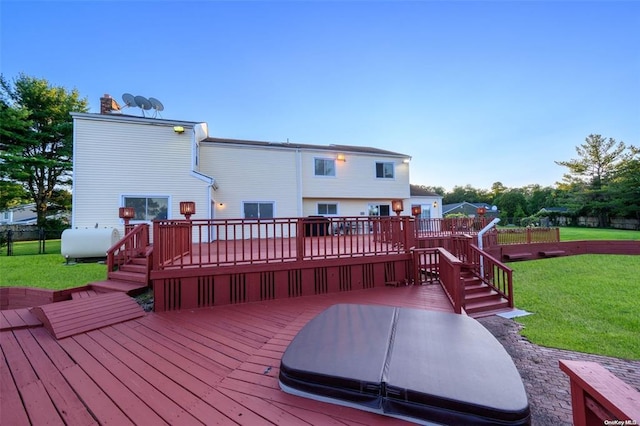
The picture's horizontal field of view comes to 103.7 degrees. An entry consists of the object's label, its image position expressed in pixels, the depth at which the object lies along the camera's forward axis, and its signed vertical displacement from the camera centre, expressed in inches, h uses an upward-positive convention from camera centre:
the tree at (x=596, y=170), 1027.0 +188.9
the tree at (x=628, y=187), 932.6 +101.9
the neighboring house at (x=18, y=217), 1132.3 +50.8
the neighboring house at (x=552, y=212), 1242.0 +15.5
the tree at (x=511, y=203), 1490.0 +79.0
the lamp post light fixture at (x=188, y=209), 190.1 +10.9
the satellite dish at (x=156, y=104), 432.8 +208.1
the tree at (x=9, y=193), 526.0 +74.7
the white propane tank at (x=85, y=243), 297.1 -20.4
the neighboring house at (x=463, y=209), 1549.1 +52.7
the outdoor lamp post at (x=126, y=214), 251.4 +10.7
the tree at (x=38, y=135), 536.7 +221.4
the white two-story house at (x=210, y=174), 364.5 +86.4
